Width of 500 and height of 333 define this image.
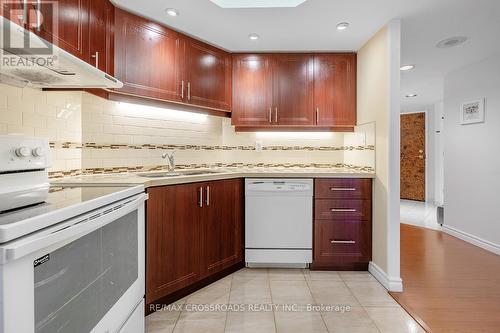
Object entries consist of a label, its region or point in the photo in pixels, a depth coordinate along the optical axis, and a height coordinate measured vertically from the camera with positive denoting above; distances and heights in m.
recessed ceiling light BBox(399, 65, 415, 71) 3.51 +1.27
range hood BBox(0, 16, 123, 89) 1.03 +0.48
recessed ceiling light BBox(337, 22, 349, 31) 2.38 +1.22
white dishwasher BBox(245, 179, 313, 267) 2.67 -0.49
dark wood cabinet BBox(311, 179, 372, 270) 2.66 -0.52
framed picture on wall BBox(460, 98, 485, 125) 3.37 +0.69
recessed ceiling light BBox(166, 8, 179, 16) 2.15 +1.21
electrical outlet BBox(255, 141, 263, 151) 3.27 +0.24
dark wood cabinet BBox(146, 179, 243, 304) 1.92 -0.53
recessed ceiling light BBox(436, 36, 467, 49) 2.74 +1.27
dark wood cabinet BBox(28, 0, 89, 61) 1.34 +0.77
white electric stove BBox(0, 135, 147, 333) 0.77 -0.29
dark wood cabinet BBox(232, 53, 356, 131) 3.01 +0.84
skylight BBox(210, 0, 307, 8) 2.13 +1.25
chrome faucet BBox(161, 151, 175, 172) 2.60 +0.06
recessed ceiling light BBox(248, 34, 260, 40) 2.62 +1.24
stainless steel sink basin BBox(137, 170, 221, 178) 2.33 -0.06
